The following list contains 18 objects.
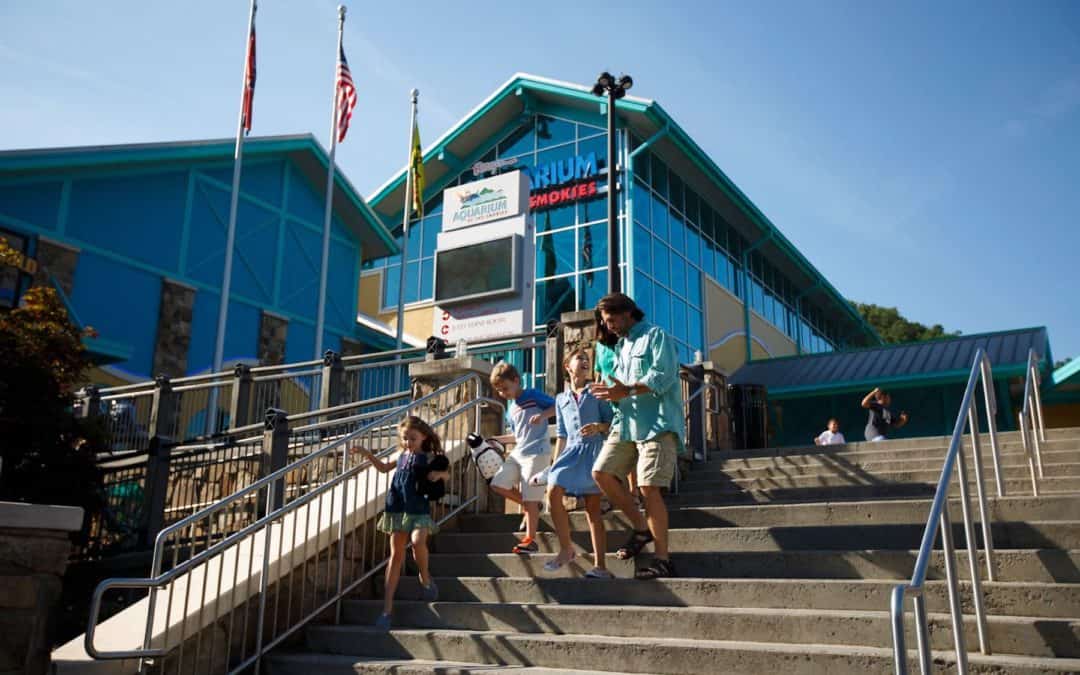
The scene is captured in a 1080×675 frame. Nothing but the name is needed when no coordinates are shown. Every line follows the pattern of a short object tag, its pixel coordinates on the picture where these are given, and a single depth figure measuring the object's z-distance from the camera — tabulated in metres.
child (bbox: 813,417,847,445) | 14.94
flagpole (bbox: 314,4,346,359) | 21.45
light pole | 12.53
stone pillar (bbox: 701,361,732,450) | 11.89
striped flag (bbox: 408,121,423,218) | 25.41
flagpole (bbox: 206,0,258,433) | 18.36
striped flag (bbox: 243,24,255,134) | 20.20
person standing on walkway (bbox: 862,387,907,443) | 14.57
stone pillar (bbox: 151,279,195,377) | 19.69
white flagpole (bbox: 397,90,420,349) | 23.89
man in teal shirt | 5.60
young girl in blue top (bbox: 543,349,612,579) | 5.90
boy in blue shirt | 6.66
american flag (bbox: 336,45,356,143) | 22.41
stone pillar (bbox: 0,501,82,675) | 4.50
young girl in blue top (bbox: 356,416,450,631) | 6.04
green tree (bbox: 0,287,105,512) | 9.84
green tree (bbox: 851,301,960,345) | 52.88
